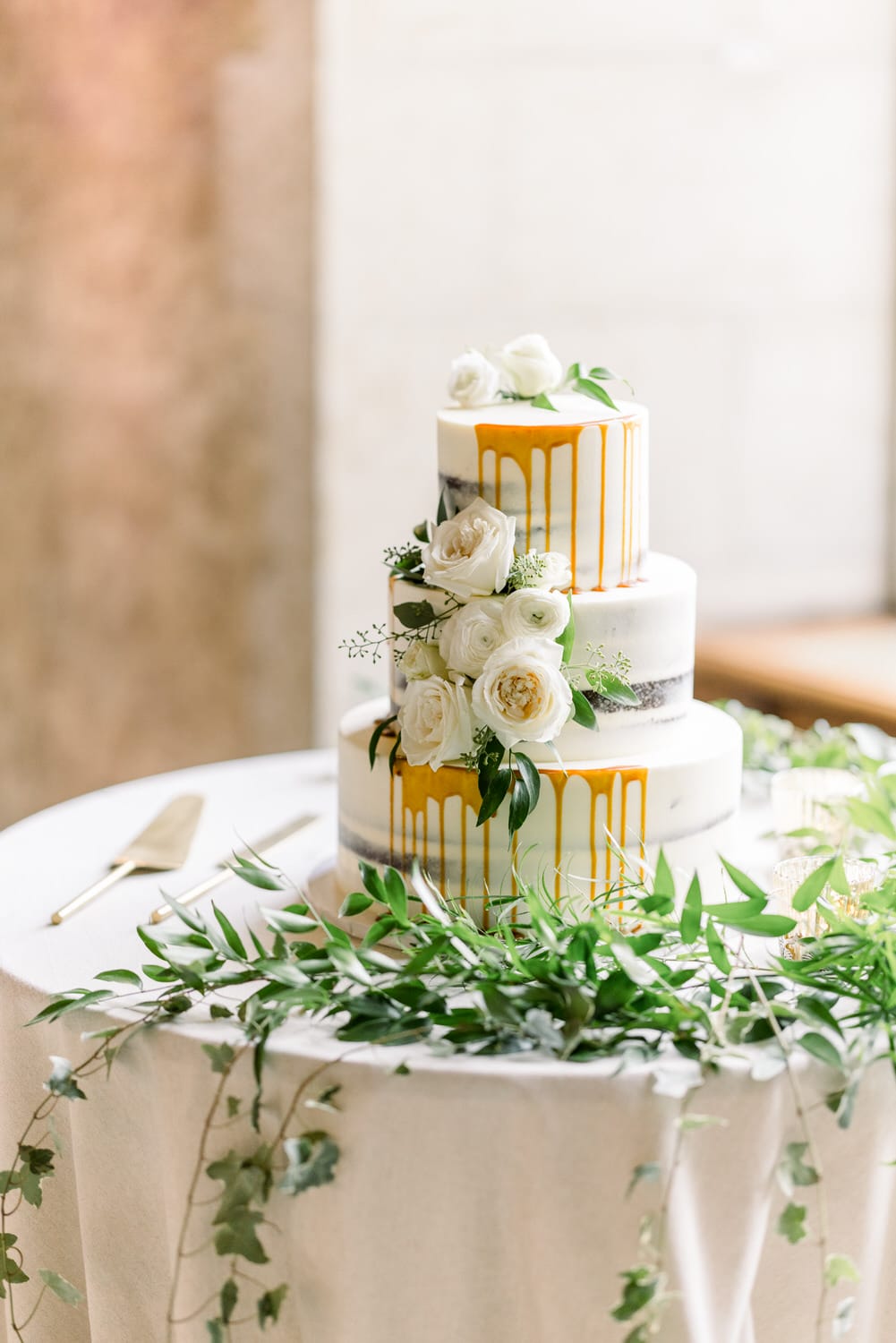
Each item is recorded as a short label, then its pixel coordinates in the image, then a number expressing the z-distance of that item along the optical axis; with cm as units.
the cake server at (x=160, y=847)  154
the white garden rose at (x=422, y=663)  135
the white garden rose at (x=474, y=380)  147
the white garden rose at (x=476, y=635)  132
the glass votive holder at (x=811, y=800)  160
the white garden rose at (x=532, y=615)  130
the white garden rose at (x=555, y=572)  135
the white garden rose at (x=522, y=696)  127
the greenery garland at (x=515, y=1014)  107
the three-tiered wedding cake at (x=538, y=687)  131
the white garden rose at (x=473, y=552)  132
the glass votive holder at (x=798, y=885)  128
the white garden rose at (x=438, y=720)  131
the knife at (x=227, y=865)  143
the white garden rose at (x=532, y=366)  149
